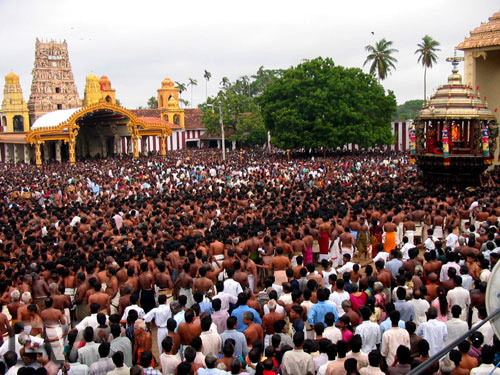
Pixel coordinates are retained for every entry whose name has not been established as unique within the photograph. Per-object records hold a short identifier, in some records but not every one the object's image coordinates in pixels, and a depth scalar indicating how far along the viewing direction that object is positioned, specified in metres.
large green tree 36.03
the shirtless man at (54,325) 6.63
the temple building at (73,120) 38.84
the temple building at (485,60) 23.30
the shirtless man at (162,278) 8.52
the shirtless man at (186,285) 8.01
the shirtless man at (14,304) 7.31
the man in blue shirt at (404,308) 6.69
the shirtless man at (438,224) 12.34
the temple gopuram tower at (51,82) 51.41
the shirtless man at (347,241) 10.73
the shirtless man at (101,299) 7.49
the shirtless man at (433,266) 8.13
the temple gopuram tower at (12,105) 49.81
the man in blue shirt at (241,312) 6.45
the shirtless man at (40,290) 8.11
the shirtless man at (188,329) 6.22
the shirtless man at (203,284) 7.94
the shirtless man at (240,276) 8.05
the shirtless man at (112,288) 8.14
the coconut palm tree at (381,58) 51.03
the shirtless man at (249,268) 8.85
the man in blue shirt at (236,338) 5.93
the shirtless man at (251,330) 6.09
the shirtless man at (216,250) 9.77
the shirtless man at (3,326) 6.98
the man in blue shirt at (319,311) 6.45
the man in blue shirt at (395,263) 8.38
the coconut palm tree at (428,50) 52.28
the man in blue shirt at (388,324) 6.17
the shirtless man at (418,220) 12.48
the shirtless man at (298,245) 10.28
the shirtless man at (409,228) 11.88
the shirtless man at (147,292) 8.21
